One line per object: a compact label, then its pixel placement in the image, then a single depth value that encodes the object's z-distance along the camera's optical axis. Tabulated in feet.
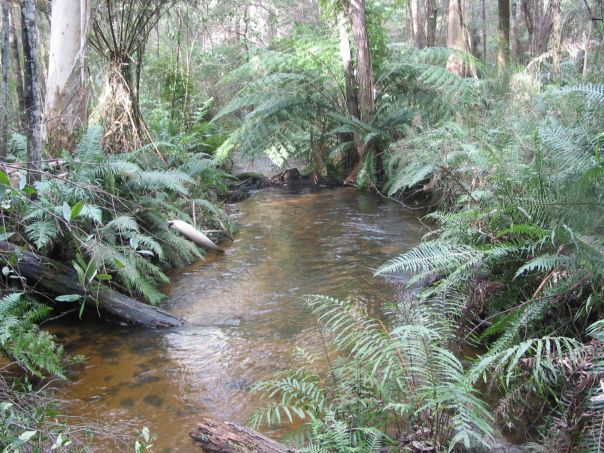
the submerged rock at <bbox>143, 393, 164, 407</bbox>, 9.37
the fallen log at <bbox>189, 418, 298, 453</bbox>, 6.48
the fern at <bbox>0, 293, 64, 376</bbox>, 9.04
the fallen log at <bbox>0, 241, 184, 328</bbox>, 12.54
